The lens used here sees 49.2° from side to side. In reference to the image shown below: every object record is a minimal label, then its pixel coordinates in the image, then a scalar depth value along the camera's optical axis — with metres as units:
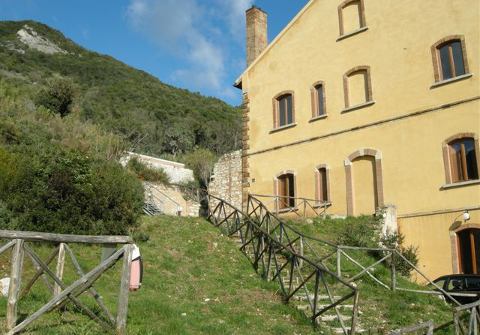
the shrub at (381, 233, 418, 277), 14.64
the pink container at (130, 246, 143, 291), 8.57
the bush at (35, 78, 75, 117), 34.22
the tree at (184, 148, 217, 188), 34.59
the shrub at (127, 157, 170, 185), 27.33
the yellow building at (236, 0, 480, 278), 16.70
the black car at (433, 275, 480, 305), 12.10
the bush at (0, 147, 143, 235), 12.62
